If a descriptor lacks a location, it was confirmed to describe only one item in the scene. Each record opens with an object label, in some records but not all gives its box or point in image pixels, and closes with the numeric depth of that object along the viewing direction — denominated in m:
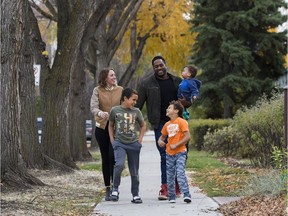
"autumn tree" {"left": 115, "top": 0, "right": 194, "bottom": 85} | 30.19
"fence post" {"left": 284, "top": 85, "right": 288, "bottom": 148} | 15.79
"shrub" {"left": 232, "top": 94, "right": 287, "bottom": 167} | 16.94
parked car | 44.80
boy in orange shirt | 10.63
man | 11.39
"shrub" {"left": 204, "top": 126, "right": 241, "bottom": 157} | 23.92
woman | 11.48
